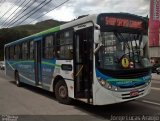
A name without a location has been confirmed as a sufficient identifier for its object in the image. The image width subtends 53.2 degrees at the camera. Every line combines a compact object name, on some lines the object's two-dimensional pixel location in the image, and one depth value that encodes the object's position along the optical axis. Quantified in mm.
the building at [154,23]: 23865
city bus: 4587
